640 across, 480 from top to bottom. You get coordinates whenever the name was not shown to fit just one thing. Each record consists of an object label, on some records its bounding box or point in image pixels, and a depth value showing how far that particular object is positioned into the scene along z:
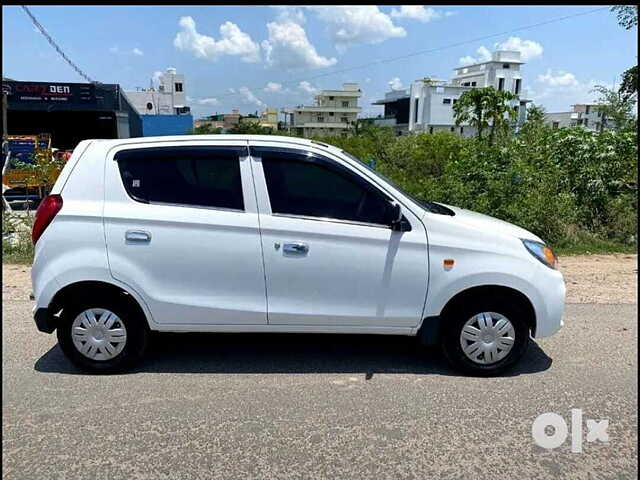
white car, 3.71
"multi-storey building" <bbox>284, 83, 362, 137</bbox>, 93.62
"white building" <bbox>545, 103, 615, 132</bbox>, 91.19
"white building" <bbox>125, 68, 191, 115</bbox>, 57.78
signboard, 21.05
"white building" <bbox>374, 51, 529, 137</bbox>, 83.44
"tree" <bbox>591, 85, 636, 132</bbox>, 13.22
